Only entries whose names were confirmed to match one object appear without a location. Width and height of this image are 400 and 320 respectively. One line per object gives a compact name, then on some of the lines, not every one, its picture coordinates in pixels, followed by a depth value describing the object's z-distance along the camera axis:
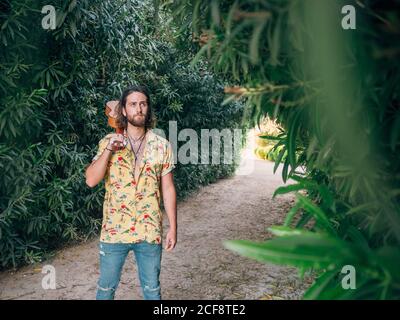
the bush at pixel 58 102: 2.93
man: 2.00
